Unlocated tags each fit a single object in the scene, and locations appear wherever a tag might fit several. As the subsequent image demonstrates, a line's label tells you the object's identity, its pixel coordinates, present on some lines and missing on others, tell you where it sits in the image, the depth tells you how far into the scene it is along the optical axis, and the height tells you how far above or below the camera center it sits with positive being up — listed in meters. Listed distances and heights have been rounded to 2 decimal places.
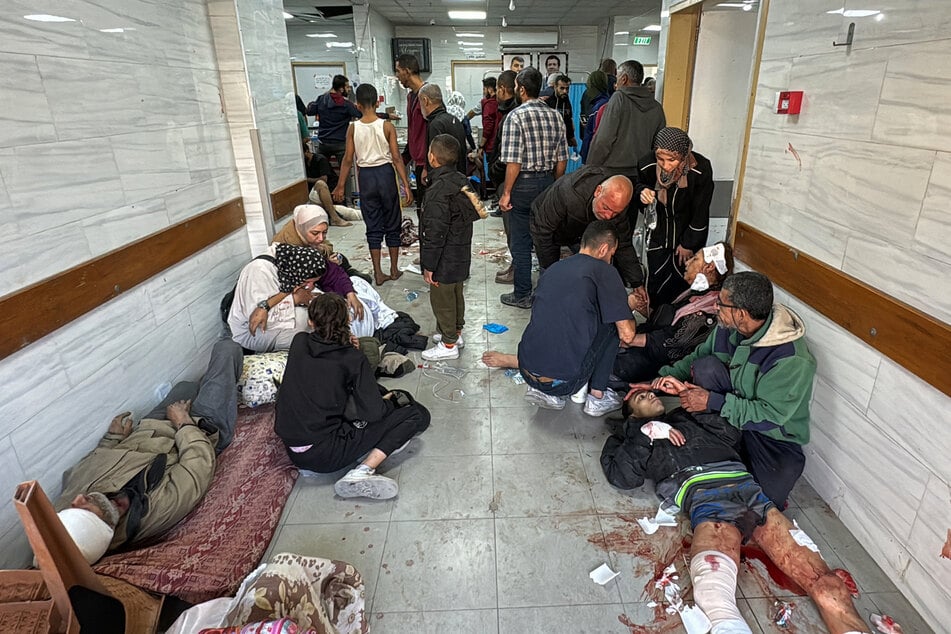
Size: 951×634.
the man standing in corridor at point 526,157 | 4.02 -0.35
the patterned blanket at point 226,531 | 1.81 -1.51
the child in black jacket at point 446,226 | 3.26 -0.66
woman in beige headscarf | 3.21 -0.66
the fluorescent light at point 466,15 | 9.95 +1.65
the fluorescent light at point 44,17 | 1.99 +0.35
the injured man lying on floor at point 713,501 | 1.79 -1.47
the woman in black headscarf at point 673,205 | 3.12 -0.57
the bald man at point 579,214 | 3.20 -0.64
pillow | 2.91 -1.35
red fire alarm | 2.45 +0.00
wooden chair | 1.26 -1.09
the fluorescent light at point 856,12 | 2.00 +0.32
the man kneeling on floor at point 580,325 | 2.63 -1.02
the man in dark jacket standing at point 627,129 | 3.77 -0.15
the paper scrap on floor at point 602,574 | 1.96 -1.60
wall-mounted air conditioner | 11.70 +1.38
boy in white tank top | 4.59 -0.48
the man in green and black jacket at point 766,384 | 2.12 -1.05
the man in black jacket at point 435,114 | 4.67 -0.04
